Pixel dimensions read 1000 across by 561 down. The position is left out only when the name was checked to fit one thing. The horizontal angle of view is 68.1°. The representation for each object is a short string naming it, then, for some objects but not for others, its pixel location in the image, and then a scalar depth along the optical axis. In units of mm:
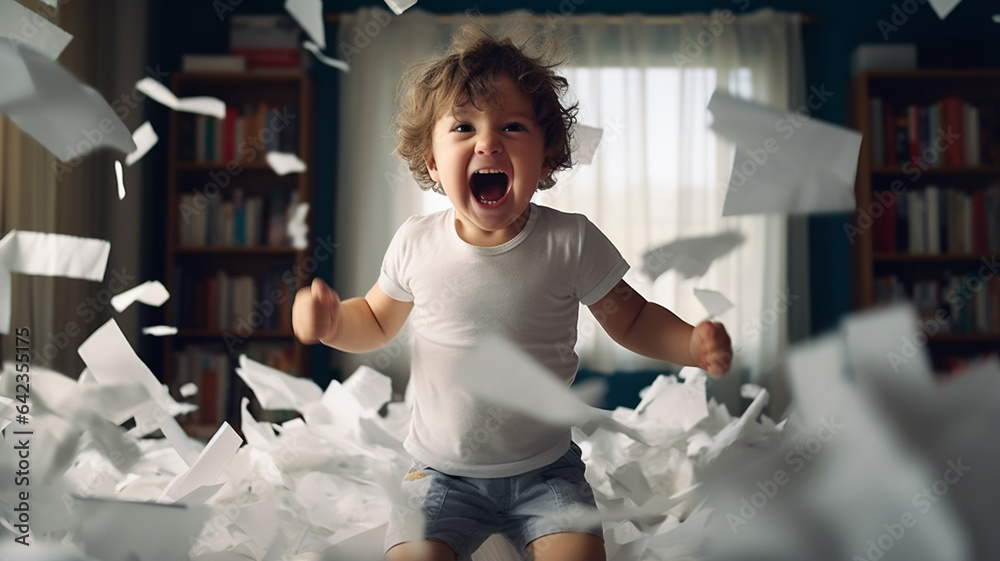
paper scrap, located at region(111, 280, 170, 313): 966
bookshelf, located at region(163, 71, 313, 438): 2918
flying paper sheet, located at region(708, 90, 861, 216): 611
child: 730
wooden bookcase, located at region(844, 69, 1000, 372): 3006
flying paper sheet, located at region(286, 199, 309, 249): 2977
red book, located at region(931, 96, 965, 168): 3006
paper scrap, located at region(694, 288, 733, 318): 832
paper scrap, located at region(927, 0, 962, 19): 586
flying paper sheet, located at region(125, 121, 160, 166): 1159
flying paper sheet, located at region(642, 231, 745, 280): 721
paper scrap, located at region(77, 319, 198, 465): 745
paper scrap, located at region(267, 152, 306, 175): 2617
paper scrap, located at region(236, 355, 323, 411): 1107
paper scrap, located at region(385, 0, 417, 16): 624
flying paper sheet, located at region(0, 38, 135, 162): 577
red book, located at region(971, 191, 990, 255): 3010
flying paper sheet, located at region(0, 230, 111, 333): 719
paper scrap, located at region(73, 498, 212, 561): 558
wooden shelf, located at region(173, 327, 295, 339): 2879
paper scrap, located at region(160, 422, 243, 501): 713
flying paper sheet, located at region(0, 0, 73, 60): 639
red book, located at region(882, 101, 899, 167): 3076
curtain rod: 3162
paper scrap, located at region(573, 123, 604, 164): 959
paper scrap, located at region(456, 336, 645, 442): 607
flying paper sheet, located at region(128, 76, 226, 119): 1104
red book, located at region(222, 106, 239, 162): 2969
